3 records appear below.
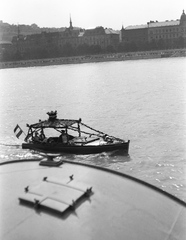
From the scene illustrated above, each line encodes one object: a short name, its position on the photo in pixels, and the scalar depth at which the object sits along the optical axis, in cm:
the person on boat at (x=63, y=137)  2206
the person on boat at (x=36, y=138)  2275
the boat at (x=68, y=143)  2109
